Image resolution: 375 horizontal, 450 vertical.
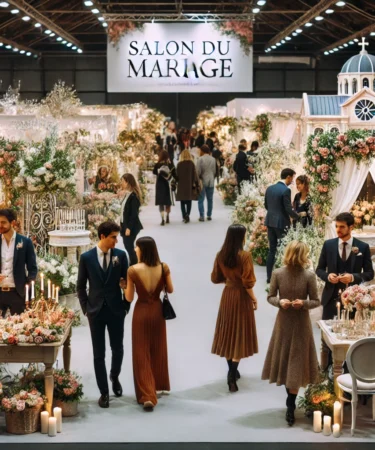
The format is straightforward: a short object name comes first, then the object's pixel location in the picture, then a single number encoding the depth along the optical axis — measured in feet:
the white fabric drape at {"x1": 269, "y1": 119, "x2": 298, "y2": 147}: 70.01
